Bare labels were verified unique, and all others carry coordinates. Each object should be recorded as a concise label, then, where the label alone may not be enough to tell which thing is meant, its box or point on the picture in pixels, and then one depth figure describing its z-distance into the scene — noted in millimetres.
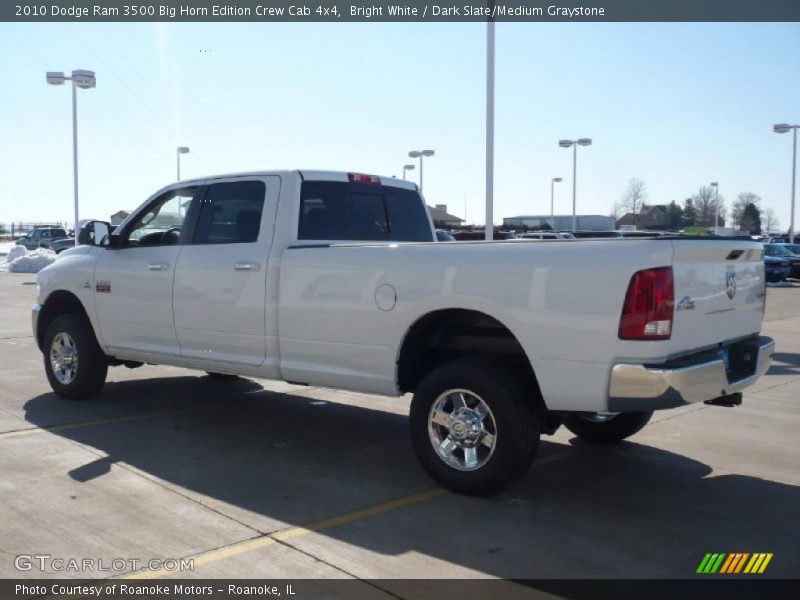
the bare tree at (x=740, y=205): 91188
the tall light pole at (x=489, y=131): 15555
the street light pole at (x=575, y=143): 40625
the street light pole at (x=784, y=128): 40556
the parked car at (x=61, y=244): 40656
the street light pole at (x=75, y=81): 26422
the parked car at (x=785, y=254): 31052
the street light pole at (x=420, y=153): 39969
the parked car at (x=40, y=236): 49312
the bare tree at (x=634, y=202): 68312
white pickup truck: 4379
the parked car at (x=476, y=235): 25662
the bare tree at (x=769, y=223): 96825
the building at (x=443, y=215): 73500
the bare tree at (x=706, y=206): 75688
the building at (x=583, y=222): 64950
